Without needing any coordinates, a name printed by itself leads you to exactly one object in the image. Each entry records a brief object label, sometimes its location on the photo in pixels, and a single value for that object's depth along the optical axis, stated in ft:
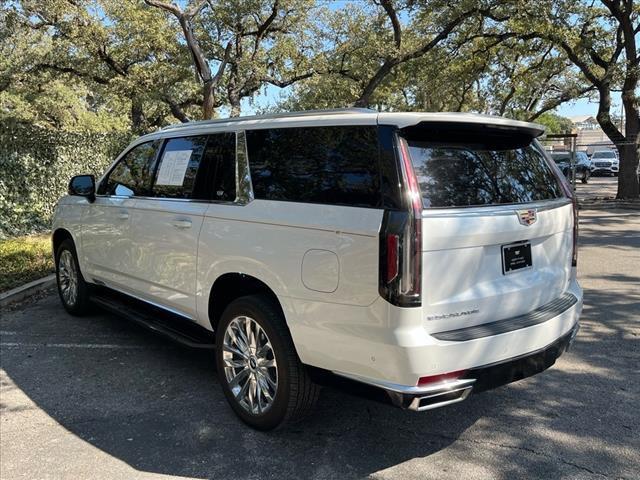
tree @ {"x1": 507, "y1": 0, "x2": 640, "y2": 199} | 48.91
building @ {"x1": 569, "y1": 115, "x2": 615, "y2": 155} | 251.35
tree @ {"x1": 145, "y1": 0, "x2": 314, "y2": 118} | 57.26
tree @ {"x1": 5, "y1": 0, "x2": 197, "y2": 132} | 52.01
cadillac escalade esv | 9.05
